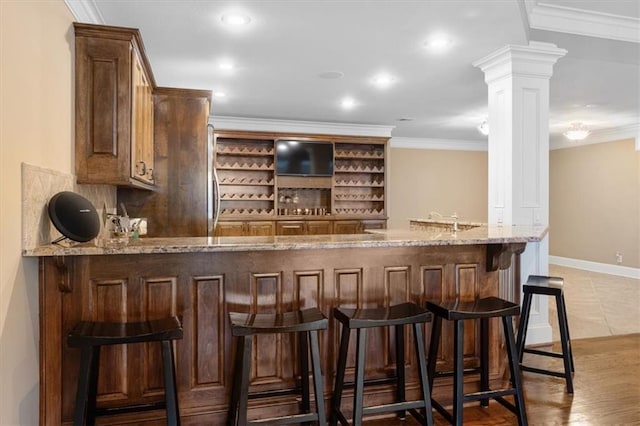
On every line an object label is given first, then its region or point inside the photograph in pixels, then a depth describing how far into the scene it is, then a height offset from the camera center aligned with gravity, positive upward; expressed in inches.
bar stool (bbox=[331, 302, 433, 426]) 76.6 -25.9
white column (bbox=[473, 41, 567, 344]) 136.0 +20.8
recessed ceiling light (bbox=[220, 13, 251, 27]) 112.0 +52.4
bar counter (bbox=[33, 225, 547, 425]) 76.6 -16.5
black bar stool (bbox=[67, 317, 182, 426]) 67.3 -20.8
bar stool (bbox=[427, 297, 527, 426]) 82.1 -26.9
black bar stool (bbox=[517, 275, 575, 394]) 108.3 -27.8
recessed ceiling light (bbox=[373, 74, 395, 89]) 166.4 +53.8
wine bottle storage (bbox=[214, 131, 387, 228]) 258.1 +19.0
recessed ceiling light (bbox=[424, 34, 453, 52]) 125.9 +52.0
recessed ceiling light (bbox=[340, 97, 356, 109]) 207.0 +55.3
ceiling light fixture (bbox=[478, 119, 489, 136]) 215.9 +43.3
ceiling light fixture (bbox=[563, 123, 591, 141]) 255.4 +47.7
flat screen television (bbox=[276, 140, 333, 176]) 260.8 +34.1
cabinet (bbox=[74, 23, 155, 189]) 94.9 +24.8
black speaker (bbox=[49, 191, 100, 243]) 76.3 -0.6
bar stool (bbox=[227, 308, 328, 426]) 71.0 -24.8
